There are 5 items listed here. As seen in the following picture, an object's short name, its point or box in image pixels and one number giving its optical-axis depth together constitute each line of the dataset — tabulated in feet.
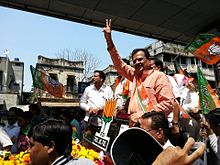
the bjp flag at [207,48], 12.82
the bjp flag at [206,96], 11.98
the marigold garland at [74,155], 8.07
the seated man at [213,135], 9.20
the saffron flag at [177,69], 20.90
